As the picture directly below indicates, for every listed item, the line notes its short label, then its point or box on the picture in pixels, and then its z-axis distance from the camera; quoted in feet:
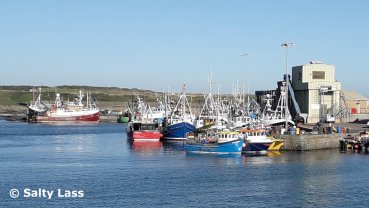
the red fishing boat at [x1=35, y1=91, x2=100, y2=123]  540.97
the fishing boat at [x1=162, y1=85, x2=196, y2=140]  287.69
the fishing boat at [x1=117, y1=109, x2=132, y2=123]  569.27
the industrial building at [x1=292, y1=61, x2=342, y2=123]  306.35
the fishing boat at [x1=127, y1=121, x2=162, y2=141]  282.77
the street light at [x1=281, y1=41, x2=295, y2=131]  247.50
